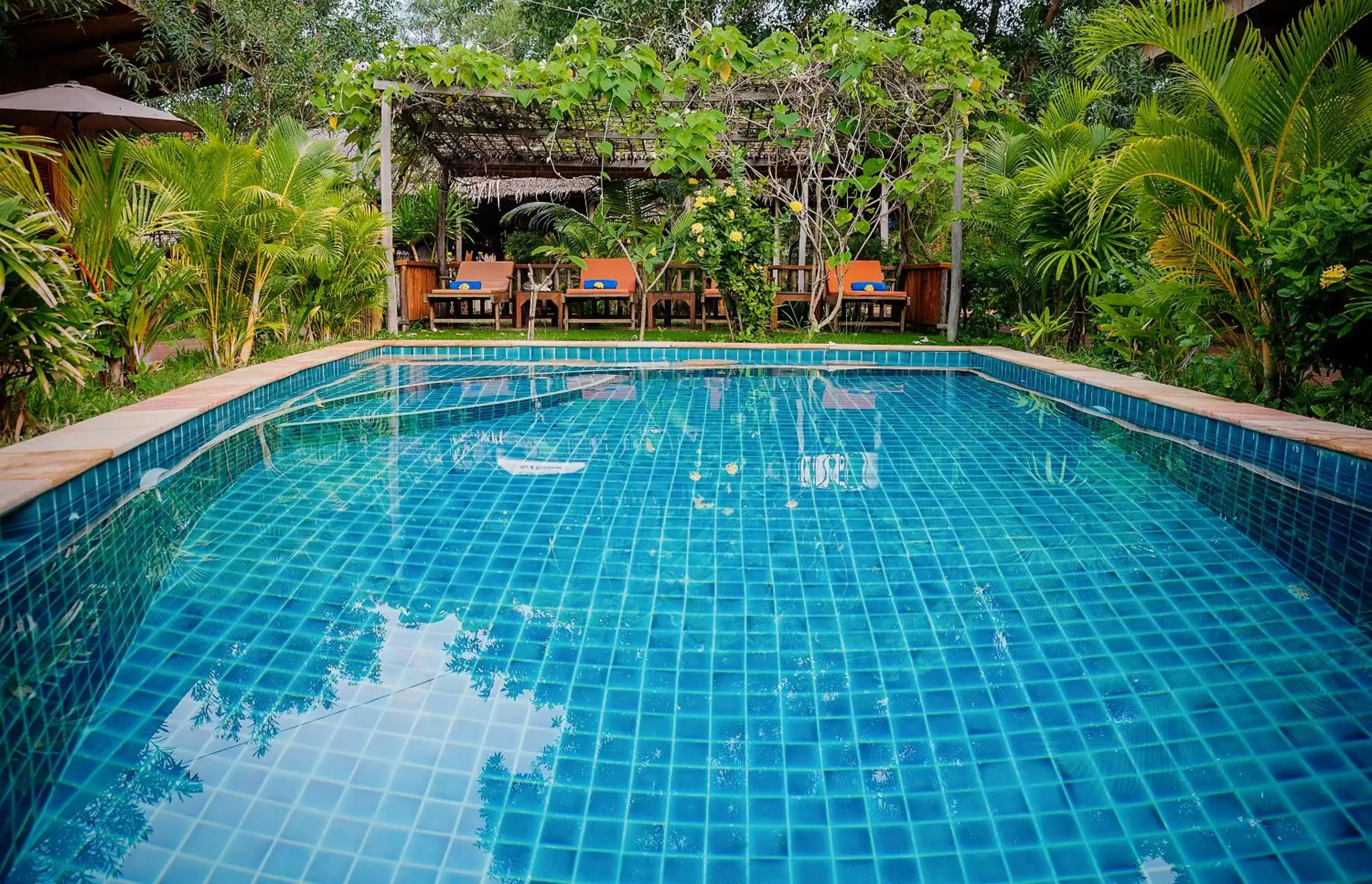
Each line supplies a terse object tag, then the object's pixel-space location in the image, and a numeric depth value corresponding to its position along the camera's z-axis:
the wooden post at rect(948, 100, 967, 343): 10.61
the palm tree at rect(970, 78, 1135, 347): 8.10
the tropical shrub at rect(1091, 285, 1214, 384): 6.28
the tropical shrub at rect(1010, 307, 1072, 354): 8.73
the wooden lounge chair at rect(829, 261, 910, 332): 11.21
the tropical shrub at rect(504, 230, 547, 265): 15.92
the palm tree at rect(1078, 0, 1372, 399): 5.27
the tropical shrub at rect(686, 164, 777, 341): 9.73
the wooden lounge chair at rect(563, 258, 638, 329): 11.65
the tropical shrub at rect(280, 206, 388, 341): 8.20
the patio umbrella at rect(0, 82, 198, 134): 7.17
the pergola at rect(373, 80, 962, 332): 10.42
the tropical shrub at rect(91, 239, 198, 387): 5.15
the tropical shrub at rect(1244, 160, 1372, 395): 4.55
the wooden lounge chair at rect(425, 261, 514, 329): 11.51
